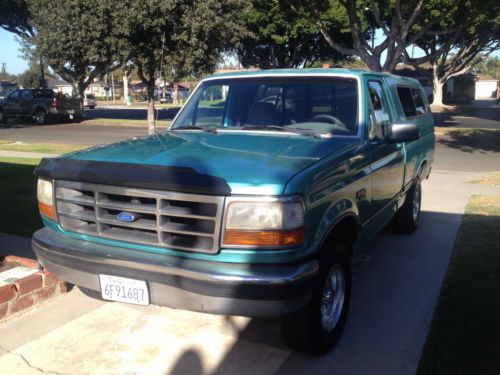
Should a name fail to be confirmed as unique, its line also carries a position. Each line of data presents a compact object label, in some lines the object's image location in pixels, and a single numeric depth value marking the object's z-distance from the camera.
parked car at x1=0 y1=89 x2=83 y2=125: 27.19
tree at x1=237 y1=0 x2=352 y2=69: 33.00
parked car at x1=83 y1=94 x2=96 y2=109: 51.94
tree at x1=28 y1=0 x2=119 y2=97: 17.14
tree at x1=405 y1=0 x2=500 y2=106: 20.12
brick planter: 3.86
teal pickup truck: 2.81
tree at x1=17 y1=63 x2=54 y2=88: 75.74
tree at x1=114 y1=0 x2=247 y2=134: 15.63
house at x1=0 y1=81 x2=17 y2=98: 84.12
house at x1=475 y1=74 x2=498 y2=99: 85.75
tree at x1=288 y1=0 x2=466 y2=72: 18.64
